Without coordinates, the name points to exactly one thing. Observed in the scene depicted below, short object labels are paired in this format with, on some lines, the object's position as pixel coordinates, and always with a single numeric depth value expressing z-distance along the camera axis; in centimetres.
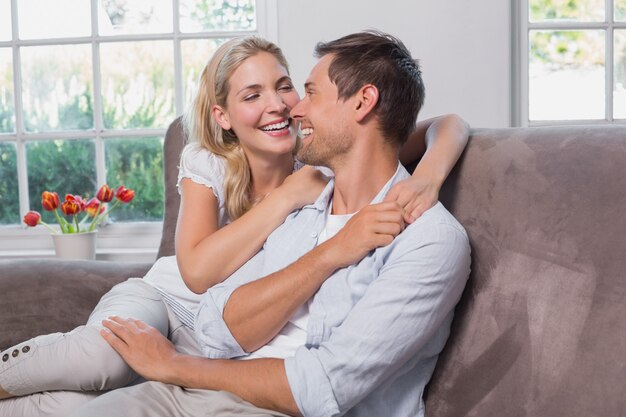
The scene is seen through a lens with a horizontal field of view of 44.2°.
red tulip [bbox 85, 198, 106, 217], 327
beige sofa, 135
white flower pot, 319
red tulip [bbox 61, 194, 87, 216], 313
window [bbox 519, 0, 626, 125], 360
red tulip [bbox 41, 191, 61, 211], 317
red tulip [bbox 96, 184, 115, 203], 320
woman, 177
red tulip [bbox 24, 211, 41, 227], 327
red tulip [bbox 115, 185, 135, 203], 322
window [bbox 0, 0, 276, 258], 357
